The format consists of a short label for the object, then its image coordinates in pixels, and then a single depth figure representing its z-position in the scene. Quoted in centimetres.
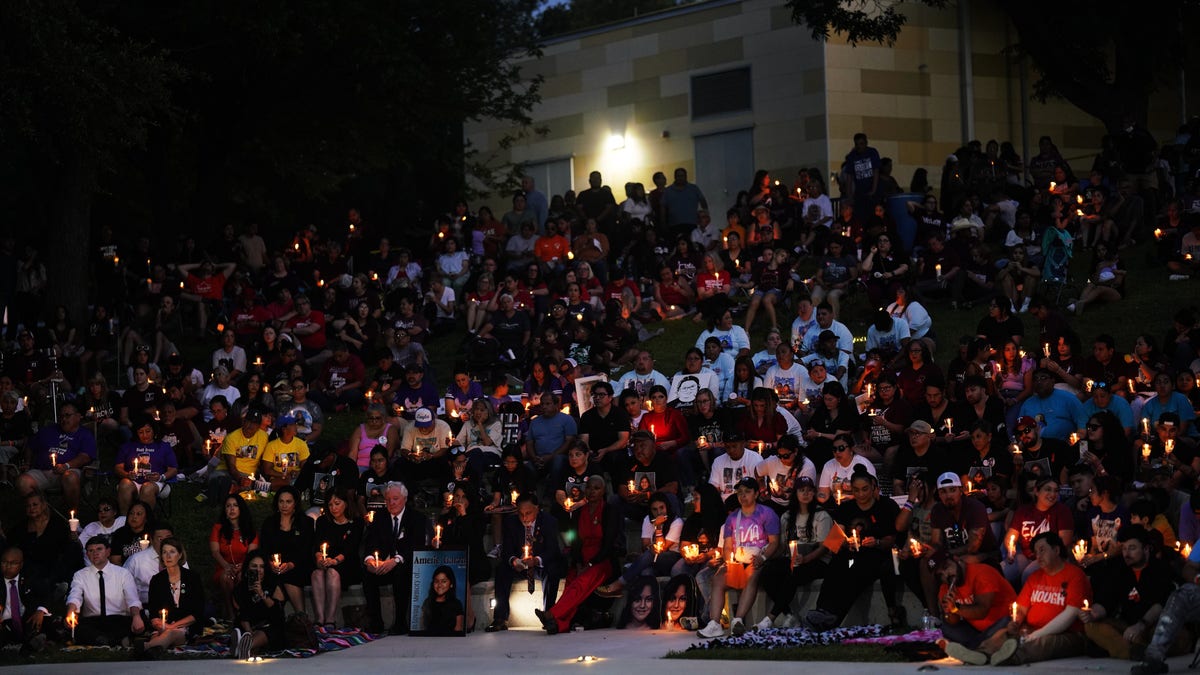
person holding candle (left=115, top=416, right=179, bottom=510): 1816
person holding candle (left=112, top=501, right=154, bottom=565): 1625
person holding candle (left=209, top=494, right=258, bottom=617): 1636
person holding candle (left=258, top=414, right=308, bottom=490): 1842
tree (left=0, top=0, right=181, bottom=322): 2131
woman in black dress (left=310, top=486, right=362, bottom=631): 1573
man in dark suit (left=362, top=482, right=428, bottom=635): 1565
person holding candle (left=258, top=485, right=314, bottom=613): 1572
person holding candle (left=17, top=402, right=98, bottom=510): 1856
